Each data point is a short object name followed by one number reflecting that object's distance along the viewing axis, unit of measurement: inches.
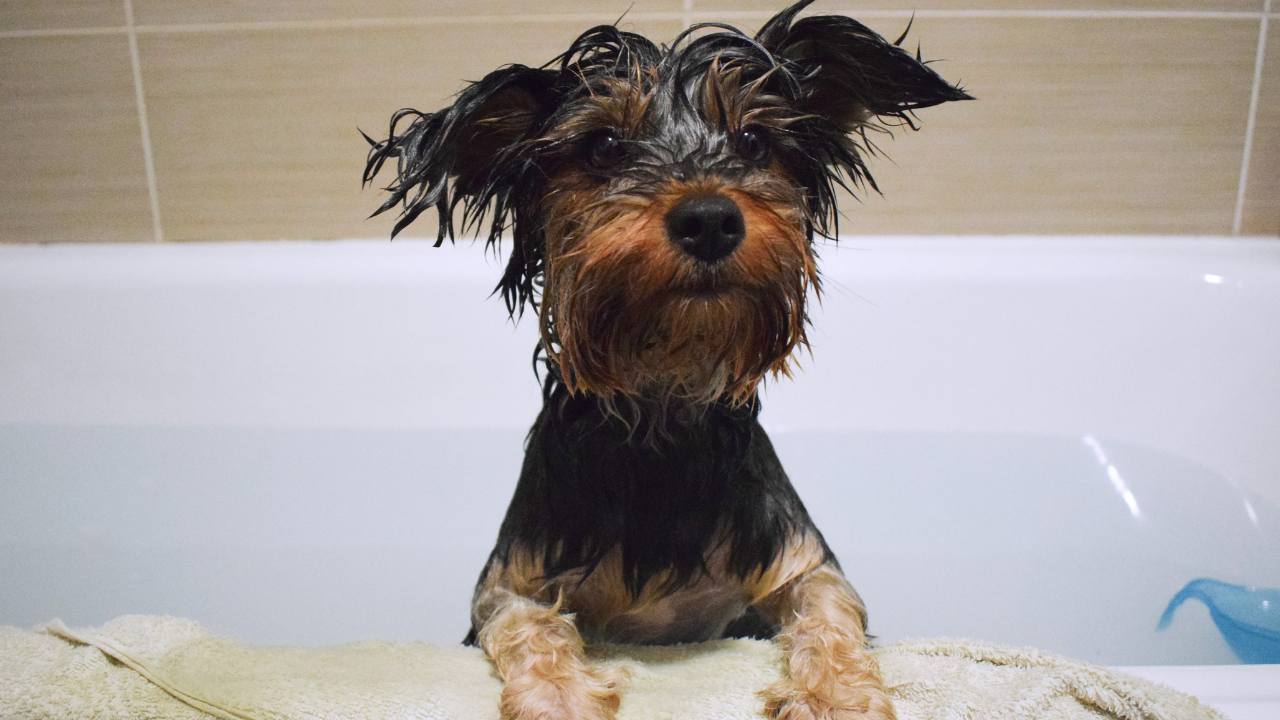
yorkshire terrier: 26.7
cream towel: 26.2
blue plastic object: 34.2
